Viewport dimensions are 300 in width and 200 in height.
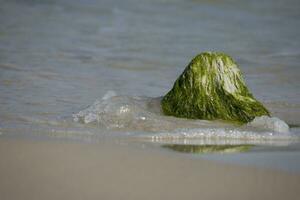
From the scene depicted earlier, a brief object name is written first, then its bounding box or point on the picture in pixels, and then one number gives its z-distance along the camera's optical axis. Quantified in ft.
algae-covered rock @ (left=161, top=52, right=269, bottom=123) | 41.93
